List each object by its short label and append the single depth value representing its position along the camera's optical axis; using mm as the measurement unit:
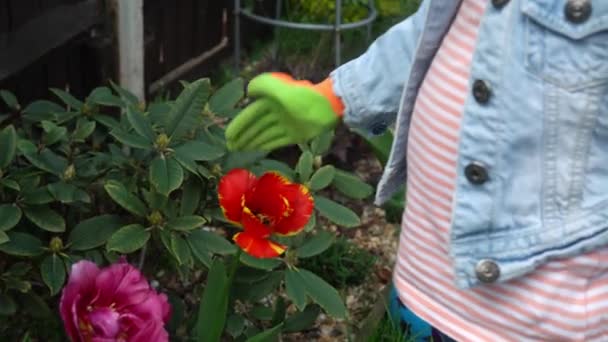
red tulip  1520
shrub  2004
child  1233
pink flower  1684
